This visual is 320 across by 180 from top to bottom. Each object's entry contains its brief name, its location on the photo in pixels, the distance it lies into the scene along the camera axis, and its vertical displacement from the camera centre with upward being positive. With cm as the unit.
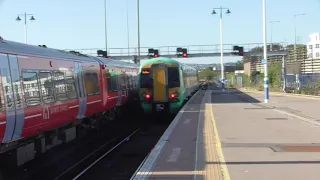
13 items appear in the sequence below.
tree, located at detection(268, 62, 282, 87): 5231 +37
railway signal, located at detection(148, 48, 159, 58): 5878 +338
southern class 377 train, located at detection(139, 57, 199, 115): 2139 -36
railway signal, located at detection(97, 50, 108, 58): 5114 +309
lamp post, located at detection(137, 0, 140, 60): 4718 +712
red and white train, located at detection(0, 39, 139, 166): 883 -38
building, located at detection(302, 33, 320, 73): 4931 +185
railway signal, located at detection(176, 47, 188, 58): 5869 +341
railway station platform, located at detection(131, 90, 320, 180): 788 -161
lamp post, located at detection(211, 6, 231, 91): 5519 +788
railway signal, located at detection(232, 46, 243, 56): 5516 +346
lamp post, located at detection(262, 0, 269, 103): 2884 +305
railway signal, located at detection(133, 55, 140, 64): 5610 +251
